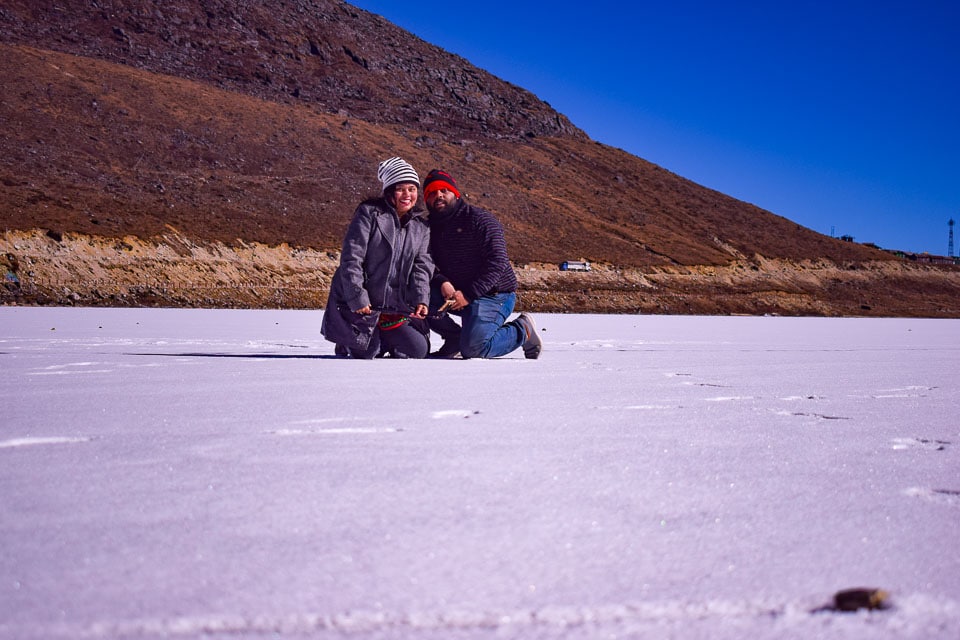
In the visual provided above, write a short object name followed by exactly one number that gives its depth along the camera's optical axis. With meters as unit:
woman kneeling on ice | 4.96
